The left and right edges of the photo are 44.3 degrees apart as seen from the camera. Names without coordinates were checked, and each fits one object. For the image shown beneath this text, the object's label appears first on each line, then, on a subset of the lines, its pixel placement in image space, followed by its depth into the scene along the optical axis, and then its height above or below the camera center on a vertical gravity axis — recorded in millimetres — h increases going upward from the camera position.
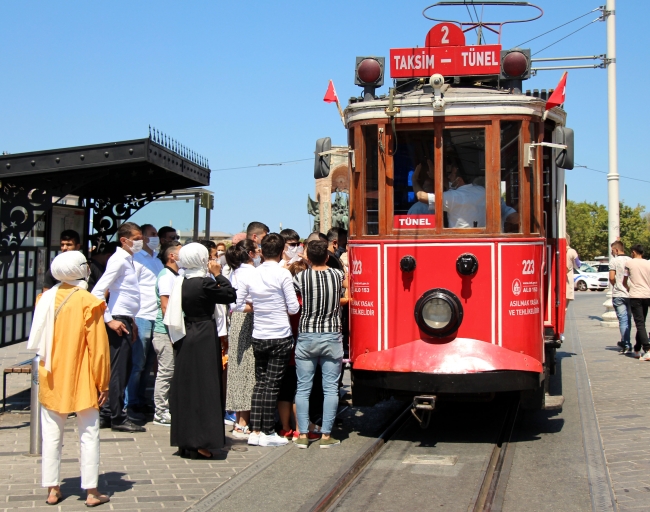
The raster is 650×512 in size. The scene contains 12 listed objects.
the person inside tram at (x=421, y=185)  7230 +834
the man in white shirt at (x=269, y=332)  7160 -499
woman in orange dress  5250 -620
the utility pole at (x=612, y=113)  19406 +3997
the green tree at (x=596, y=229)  64250 +3943
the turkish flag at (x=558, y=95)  7219 +1641
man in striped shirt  7168 -556
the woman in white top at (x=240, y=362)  7531 -811
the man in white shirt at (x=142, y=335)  8086 -595
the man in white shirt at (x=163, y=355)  7902 -778
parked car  41578 -255
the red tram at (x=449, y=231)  6980 +402
